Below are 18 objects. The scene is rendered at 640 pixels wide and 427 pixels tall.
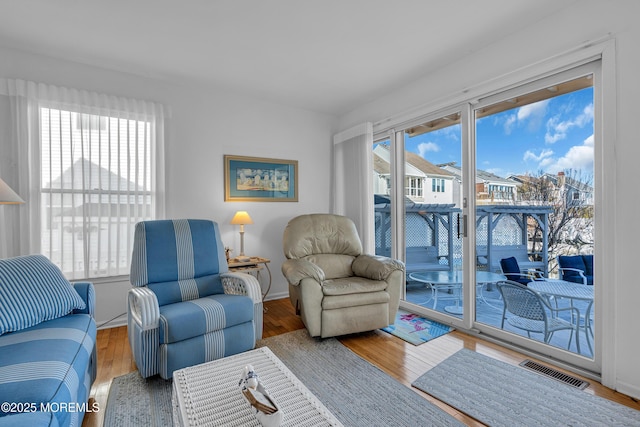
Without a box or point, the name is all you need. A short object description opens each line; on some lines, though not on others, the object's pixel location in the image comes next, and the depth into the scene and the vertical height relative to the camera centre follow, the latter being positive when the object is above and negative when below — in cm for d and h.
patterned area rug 268 -109
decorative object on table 102 -67
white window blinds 272 +40
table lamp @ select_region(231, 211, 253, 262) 336 -7
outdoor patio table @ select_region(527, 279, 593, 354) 213 -59
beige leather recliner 258 -63
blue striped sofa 104 -59
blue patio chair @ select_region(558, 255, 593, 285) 215 -41
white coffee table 108 -73
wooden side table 317 -53
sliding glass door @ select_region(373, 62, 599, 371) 219 +4
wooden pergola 246 -8
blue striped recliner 192 -62
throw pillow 154 -43
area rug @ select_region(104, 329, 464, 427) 164 -111
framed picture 366 +44
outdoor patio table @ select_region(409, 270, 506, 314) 275 -67
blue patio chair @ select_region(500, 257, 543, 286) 249 -51
